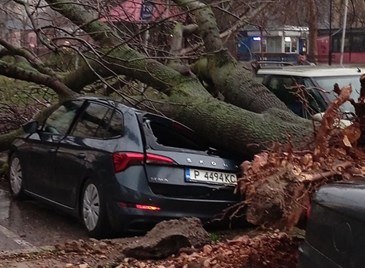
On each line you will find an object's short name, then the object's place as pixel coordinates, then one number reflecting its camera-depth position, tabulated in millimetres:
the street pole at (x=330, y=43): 43341
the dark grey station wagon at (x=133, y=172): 7980
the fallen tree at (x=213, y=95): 5480
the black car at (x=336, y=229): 3488
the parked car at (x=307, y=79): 11664
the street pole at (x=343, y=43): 40006
